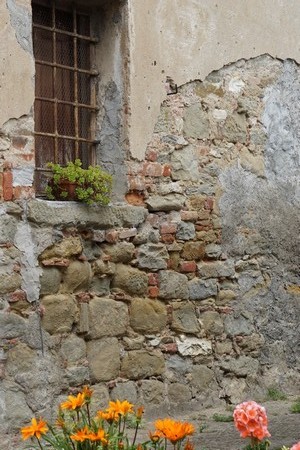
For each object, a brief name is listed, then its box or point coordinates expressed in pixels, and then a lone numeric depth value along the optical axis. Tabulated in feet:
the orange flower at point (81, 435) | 10.55
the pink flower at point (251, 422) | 10.43
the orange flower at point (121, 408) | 11.02
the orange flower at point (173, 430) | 10.30
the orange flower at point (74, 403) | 10.93
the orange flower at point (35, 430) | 10.54
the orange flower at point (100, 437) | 10.52
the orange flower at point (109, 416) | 10.95
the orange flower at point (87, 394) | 11.28
